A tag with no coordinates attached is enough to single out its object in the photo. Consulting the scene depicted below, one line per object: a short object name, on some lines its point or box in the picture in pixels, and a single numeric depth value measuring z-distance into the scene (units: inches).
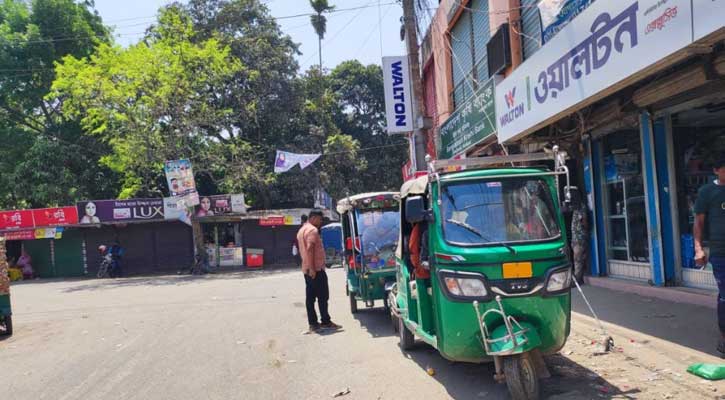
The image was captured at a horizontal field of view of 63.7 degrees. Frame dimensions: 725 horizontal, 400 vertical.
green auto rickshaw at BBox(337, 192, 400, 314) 389.4
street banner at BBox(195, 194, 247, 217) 1126.4
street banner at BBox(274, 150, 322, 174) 1148.5
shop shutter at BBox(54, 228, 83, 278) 1178.0
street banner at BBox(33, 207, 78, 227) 1121.4
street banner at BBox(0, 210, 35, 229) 1147.9
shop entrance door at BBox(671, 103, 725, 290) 362.0
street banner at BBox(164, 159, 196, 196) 1013.8
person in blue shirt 1090.7
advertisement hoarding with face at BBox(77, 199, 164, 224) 1111.6
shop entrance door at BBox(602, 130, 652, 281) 412.2
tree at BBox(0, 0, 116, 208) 1290.6
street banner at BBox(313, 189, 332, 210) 1293.1
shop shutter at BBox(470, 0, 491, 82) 593.6
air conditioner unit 519.8
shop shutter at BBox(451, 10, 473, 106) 672.2
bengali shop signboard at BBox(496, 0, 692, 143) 243.0
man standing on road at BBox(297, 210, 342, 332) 376.5
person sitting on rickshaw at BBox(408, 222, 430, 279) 245.1
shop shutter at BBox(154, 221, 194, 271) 1182.3
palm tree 1568.7
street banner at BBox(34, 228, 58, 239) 1139.9
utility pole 525.7
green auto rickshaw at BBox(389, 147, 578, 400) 207.7
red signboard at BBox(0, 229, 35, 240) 1151.0
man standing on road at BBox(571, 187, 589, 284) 451.2
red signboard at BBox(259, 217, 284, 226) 1172.5
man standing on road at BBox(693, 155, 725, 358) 227.8
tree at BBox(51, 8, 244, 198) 1023.6
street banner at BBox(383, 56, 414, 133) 705.0
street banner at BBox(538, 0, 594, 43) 414.4
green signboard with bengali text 518.6
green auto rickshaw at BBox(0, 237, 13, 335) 441.7
